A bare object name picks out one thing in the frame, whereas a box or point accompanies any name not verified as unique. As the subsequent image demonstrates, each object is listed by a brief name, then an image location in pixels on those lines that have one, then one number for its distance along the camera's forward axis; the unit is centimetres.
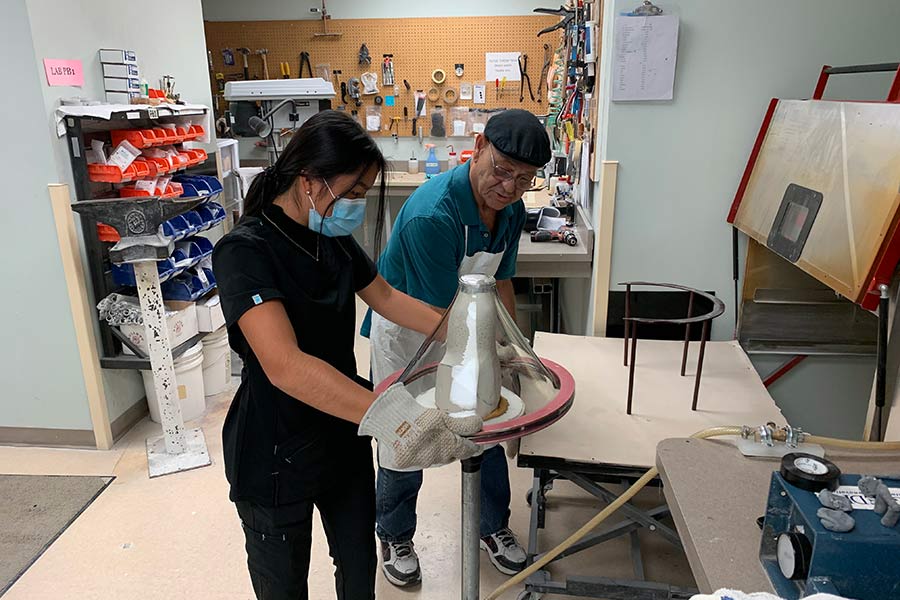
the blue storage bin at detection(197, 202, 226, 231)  292
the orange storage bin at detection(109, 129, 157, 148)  260
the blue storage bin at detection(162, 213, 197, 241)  253
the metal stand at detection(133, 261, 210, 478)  241
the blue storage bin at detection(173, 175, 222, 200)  298
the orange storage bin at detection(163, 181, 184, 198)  279
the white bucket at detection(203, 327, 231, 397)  313
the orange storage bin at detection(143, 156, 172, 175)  271
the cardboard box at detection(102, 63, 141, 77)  262
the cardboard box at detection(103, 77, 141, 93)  263
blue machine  73
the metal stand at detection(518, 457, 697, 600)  149
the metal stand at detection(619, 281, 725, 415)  146
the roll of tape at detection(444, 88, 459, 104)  491
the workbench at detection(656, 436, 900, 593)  86
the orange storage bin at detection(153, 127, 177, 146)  274
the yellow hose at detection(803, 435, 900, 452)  112
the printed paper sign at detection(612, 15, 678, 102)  188
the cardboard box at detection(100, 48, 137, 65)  261
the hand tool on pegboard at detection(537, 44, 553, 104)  477
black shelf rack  240
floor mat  208
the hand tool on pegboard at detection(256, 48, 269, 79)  491
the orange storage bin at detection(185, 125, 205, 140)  301
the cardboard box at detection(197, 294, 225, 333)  294
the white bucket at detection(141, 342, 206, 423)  286
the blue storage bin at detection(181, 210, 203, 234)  277
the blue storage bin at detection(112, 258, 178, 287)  261
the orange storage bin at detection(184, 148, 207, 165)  304
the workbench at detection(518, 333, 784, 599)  148
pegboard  478
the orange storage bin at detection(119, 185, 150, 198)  269
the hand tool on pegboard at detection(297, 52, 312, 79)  490
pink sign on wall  229
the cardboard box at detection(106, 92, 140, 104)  265
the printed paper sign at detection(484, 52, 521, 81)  482
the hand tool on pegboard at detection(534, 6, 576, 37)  322
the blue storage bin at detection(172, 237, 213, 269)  277
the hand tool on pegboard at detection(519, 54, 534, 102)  480
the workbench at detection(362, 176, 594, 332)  232
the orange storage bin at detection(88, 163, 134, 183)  249
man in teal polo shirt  160
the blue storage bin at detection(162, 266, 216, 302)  283
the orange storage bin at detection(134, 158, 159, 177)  263
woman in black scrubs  110
